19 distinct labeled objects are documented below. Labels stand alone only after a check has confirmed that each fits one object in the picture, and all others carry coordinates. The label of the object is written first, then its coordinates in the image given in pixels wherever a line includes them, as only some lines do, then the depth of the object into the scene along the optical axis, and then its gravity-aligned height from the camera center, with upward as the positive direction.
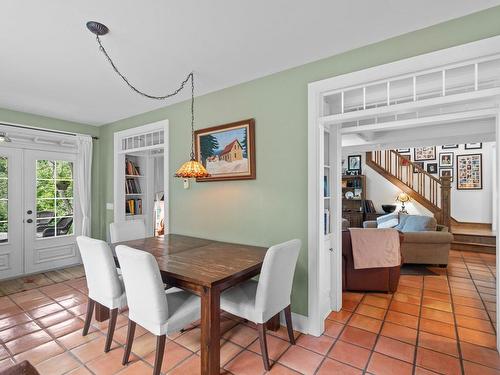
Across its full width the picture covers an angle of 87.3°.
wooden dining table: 1.69 -0.62
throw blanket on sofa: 3.22 -0.77
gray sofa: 4.14 -0.97
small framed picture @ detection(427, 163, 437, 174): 7.36 +0.55
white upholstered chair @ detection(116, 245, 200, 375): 1.72 -0.81
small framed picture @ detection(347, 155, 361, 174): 7.95 +0.74
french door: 3.79 -0.39
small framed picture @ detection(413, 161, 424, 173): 7.53 +0.70
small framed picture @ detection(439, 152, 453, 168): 7.14 +0.76
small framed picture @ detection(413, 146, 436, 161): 7.43 +0.97
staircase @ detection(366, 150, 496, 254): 5.47 -0.10
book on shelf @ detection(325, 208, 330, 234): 2.65 -0.35
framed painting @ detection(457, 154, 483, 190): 6.70 +0.40
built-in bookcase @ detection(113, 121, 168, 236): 4.03 +0.18
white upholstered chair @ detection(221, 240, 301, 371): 1.87 -0.85
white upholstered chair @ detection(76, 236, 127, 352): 2.10 -0.74
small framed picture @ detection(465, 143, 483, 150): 6.76 +1.07
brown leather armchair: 3.26 -1.12
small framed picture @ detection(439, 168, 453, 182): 7.07 +0.42
